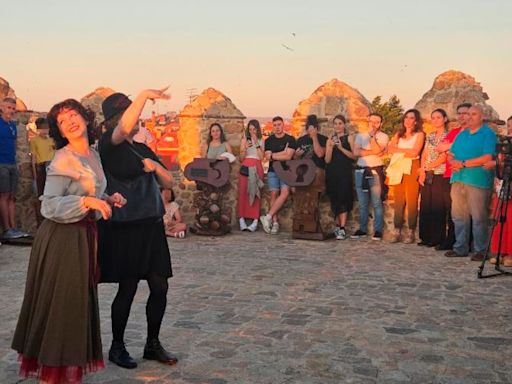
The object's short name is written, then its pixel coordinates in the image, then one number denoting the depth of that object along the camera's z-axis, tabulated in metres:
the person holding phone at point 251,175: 9.98
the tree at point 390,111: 34.47
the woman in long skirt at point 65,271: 3.12
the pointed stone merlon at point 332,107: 9.83
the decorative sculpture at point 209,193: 9.48
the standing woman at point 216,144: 9.96
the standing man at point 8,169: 8.31
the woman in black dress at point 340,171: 9.33
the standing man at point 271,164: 9.59
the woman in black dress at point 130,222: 3.67
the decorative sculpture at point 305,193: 9.13
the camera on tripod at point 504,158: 6.41
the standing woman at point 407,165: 8.69
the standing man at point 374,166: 9.10
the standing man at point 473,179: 7.44
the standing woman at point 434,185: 8.32
